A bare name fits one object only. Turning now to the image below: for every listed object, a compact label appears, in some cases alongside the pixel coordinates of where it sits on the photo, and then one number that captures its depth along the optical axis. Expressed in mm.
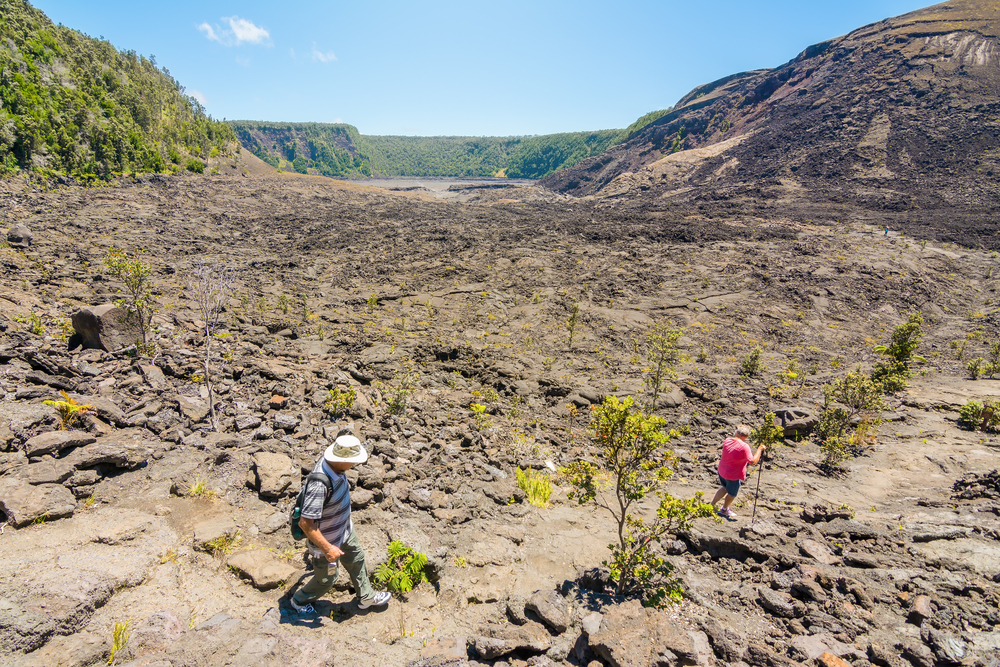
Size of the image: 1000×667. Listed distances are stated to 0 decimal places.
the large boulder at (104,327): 7629
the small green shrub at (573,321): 12912
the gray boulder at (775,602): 3738
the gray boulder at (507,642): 3316
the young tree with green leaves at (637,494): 3891
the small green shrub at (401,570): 4074
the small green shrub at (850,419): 7012
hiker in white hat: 3332
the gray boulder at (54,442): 4582
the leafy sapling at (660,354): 9523
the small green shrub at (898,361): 9461
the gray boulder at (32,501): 3750
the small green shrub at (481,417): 8062
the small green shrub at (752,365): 10938
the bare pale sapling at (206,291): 6506
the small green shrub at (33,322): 8070
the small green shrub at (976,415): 7453
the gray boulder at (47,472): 4219
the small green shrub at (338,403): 7389
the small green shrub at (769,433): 6223
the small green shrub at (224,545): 4043
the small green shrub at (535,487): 6031
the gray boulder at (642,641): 3088
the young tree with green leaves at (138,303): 7844
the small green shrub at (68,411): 5246
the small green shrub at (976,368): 10086
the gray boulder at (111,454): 4602
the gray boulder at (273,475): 5074
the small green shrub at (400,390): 7973
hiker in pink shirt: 5461
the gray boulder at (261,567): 3754
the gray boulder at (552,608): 3717
